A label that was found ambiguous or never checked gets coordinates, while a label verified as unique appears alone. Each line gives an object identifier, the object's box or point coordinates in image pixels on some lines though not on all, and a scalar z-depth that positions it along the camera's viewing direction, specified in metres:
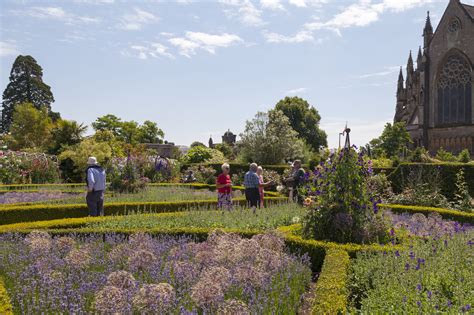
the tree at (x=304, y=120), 54.00
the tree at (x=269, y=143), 33.34
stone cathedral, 37.72
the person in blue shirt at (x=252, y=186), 10.77
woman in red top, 11.09
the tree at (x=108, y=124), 72.31
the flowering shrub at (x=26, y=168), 21.05
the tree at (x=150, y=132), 82.09
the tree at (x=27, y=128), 42.99
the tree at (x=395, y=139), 42.22
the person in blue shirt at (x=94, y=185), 9.99
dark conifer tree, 53.12
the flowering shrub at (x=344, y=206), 6.91
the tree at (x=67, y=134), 27.52
